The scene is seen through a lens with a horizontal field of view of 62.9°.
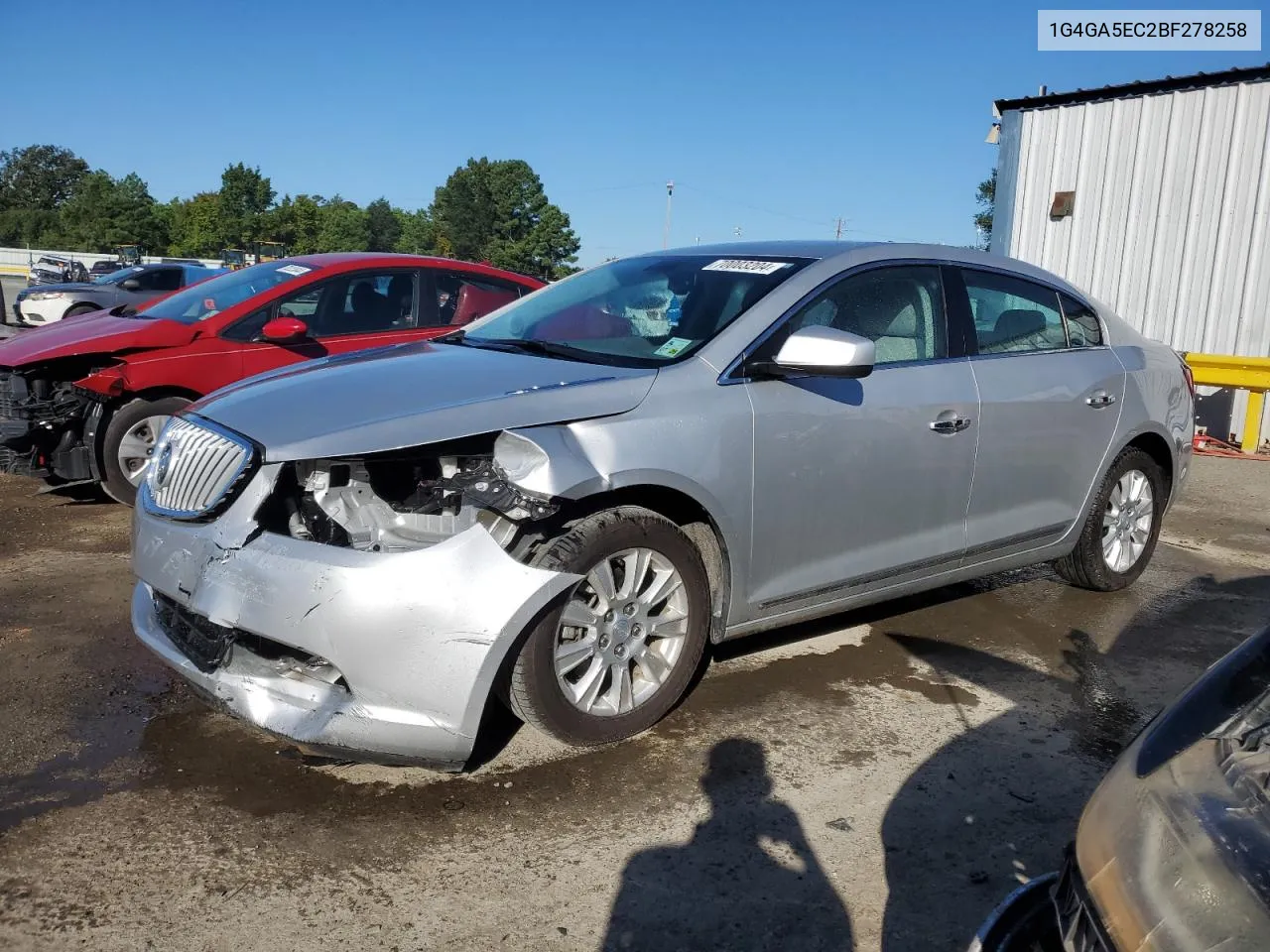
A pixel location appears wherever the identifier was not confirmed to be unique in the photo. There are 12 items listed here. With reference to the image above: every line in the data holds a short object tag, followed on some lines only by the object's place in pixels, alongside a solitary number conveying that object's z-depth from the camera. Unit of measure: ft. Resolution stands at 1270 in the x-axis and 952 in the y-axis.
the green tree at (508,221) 328.49
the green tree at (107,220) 261.03
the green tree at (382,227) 375.84
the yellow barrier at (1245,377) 33.04
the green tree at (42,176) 368.89
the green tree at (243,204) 296.92
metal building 34.99
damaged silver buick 9.44
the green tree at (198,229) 296.20
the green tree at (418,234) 367.25
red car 20.45
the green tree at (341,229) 323.45
